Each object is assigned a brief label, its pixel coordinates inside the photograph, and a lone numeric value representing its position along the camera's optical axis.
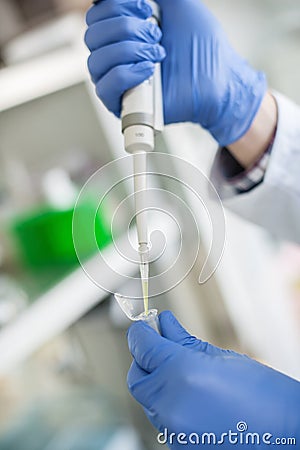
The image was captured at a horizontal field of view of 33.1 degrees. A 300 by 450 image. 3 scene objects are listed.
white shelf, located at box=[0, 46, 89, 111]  1.01
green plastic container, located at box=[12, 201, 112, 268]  1.05
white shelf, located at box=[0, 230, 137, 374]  0.83
